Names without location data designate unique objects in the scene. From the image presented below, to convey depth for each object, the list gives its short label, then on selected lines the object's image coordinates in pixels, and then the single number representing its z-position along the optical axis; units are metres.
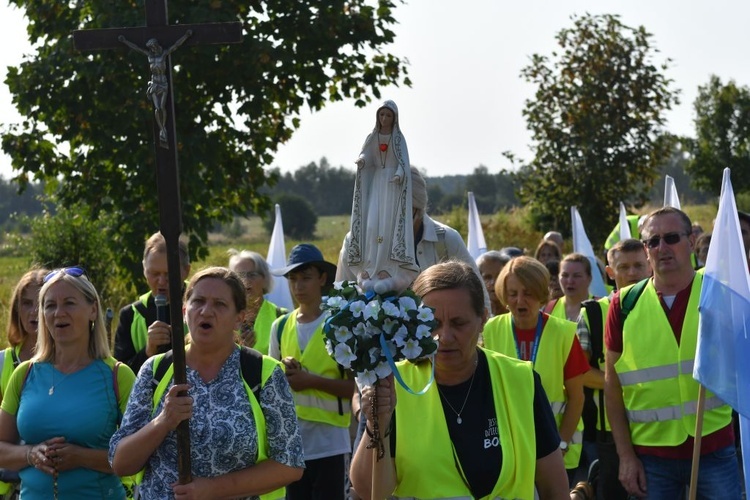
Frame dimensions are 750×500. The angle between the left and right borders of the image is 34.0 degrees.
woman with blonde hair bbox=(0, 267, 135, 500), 5.78
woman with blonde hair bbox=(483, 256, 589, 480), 7.34
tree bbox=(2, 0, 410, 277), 13.19
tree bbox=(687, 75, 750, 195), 44.28
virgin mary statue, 7.08
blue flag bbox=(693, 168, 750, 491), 6.36
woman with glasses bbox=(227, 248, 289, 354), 8.48
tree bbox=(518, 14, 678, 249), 23.92
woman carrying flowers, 4.47
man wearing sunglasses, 6.54
